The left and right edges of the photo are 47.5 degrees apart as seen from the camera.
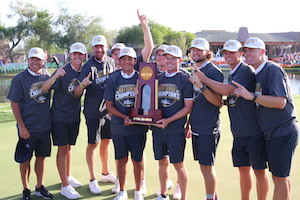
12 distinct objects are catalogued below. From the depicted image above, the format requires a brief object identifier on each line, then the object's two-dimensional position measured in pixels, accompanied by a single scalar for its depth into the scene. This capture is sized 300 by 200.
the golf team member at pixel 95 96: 5.03
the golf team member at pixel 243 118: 3.96
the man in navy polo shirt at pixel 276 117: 3.69
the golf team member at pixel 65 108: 4.93
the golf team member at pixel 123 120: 4.54
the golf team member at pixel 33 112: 4.63
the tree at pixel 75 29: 65.19
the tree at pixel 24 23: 62.12
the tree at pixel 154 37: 70.62
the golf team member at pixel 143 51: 5.06
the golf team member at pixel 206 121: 4.12
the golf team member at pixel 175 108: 4.23
